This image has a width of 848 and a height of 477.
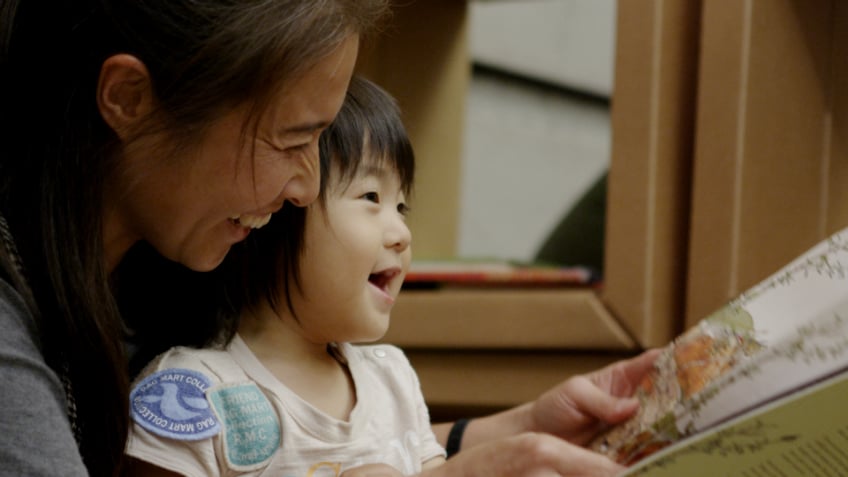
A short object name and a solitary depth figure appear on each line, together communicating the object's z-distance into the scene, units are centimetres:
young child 156
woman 147
